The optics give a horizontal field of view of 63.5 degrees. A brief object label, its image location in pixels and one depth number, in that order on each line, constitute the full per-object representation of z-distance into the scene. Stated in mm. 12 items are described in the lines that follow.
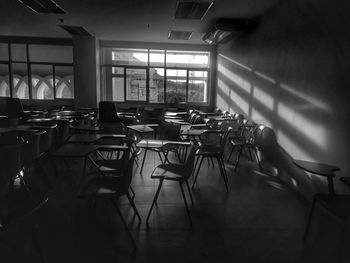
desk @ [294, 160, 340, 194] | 2844
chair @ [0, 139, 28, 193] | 2740
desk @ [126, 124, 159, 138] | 4823
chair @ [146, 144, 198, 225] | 3025
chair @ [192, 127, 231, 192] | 4219
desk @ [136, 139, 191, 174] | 4094
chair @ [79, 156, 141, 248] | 2498
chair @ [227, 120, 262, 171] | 5574
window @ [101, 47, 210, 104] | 11094
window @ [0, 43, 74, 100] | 10812
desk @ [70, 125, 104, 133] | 4910
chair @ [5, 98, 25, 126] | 8135
